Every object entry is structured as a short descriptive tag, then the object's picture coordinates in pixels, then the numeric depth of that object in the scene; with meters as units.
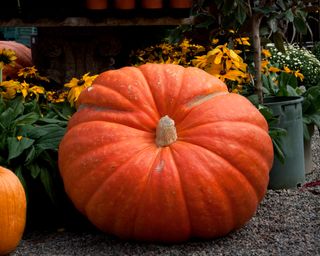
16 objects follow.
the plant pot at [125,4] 4.61
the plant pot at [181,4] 4.70
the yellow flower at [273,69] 4.33
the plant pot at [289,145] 3.64
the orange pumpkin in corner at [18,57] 5.03
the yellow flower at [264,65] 4.20
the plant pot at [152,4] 4.65
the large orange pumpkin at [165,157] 2.69
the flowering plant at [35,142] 3.06
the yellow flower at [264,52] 4.30
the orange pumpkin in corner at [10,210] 2.60
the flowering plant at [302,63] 7.48
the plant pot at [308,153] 4.17
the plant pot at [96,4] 4.59
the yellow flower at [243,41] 4.14
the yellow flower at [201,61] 3.77
